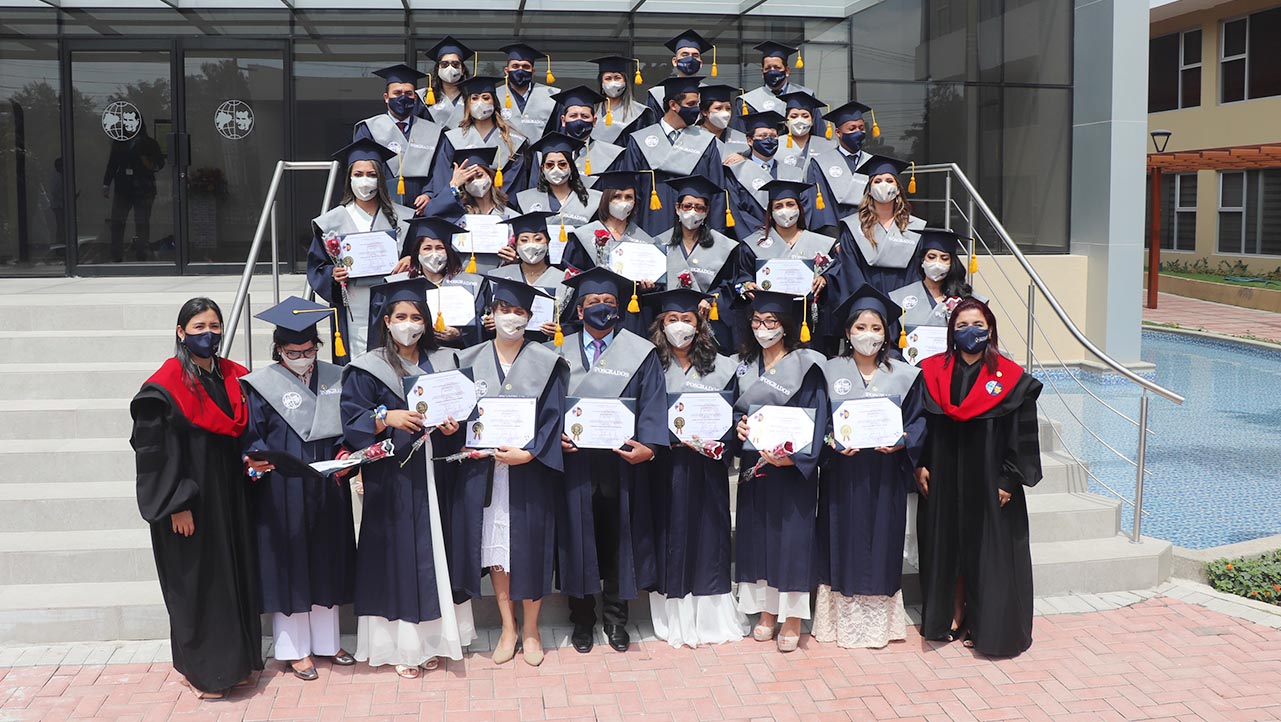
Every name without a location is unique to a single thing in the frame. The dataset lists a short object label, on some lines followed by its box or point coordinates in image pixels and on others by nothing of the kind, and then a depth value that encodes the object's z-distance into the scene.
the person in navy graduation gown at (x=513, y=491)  5.72
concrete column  13.89
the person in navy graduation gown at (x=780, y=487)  5.91
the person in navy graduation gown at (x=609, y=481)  5.86
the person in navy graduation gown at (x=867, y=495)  5.92
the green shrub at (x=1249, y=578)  6.66
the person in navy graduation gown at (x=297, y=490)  5.46
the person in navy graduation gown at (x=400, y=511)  5.52
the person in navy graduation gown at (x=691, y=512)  5.98
